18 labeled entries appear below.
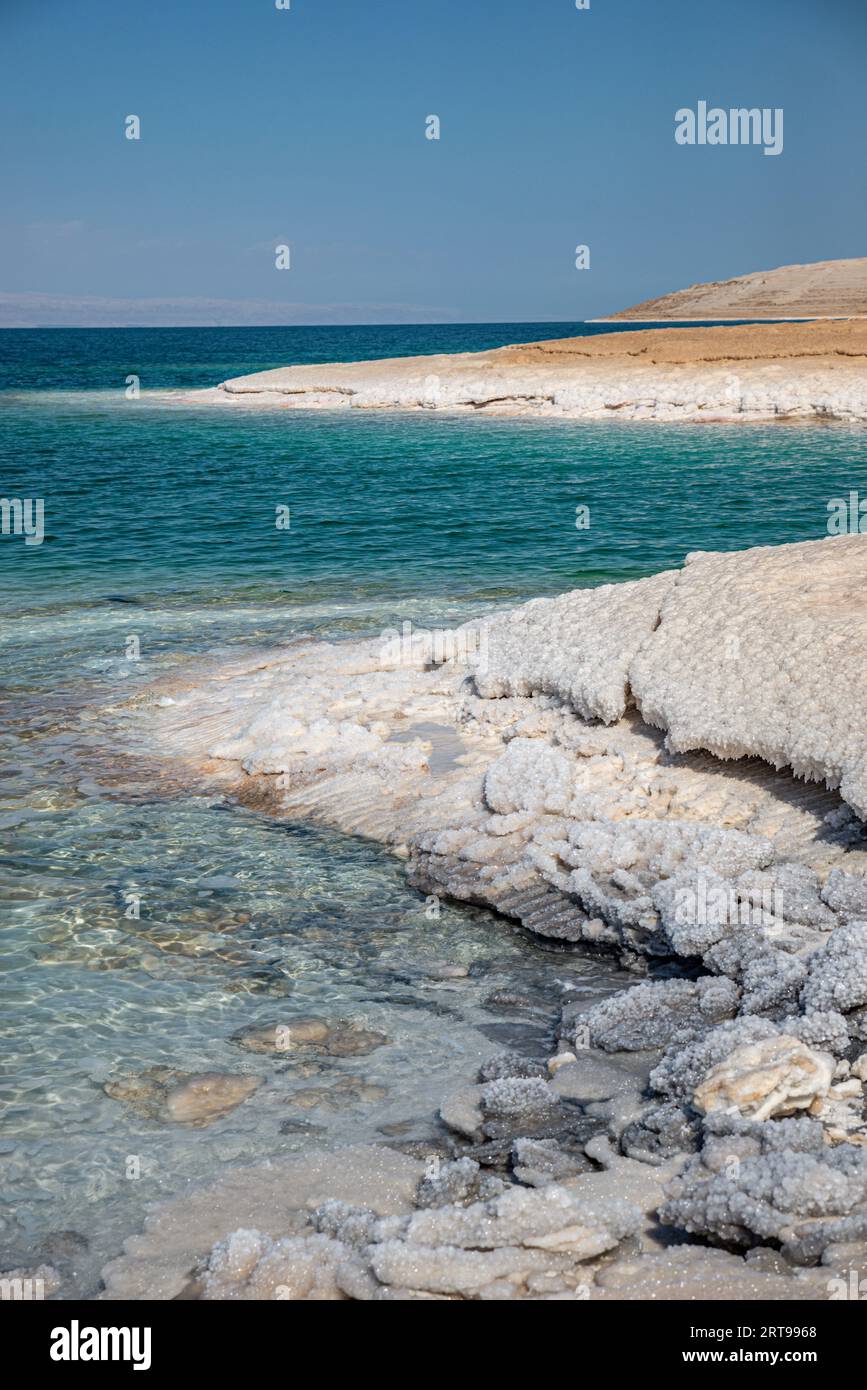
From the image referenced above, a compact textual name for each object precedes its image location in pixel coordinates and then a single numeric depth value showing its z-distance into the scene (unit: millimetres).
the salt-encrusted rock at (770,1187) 4031
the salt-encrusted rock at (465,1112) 5156
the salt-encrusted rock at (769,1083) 4699
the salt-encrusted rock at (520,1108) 5133
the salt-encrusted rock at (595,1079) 5363
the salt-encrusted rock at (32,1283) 4301
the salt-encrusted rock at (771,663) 7445
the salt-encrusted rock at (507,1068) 5594
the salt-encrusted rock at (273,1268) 4039
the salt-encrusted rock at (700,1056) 5062
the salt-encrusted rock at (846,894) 6375
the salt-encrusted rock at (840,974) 5438
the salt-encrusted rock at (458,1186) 4582
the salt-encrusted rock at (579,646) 9016
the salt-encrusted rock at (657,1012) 5762
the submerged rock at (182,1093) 5434
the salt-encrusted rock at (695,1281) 3734
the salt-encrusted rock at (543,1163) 4676
